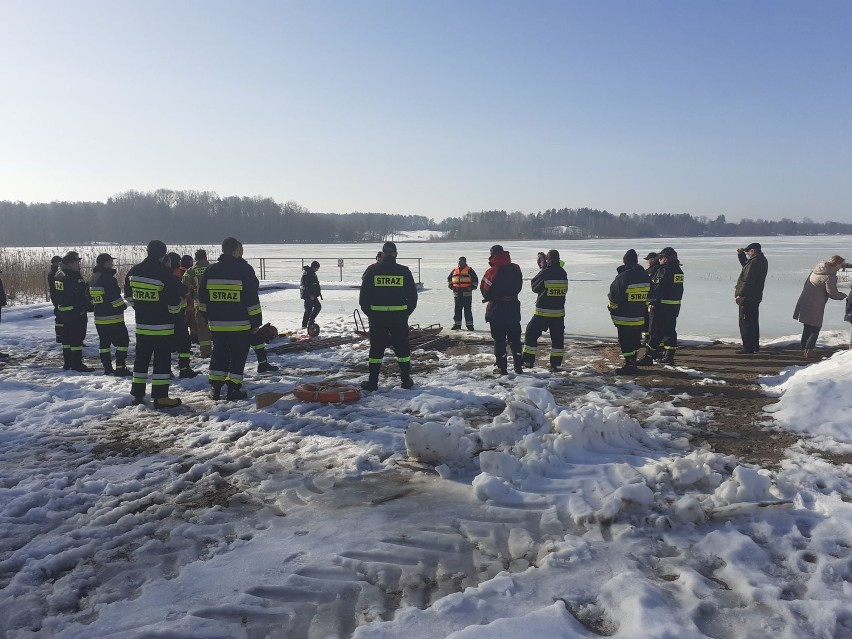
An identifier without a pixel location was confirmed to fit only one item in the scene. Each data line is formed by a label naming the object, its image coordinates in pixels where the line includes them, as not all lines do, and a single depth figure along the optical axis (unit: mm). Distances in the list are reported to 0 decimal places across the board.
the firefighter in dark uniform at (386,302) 6754
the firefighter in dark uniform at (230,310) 6402
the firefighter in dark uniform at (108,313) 7695
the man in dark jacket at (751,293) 8711
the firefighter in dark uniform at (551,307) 8039
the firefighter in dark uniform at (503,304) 7817
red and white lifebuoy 6375
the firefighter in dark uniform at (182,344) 8039
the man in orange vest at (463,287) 11781
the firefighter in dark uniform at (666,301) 8539
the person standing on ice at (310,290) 12062
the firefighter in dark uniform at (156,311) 6230
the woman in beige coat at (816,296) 8156
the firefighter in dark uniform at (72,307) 8484
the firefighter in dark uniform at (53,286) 8820
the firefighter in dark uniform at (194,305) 8797
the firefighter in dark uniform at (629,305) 7629
